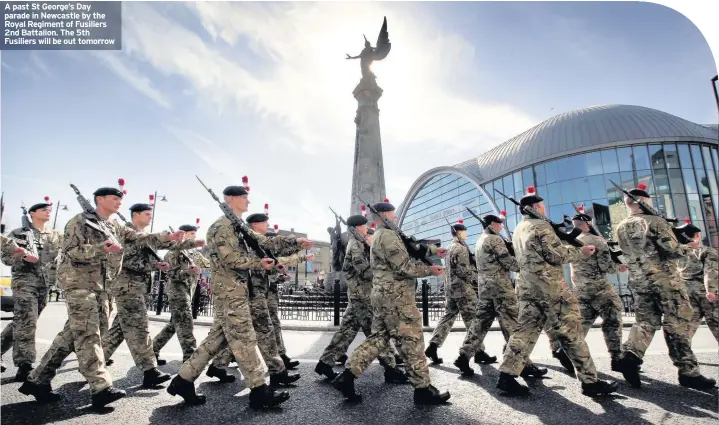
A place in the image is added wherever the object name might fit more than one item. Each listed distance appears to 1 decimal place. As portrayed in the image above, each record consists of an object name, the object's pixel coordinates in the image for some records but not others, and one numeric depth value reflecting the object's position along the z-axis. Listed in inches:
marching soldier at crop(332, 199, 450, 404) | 138.9
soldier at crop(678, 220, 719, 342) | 206.7
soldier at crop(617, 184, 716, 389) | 156.9
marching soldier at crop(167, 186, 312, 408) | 134.3
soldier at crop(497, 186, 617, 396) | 143.9
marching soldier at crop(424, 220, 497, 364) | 216.2
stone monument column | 671.1
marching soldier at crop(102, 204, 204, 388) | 163.2
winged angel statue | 730.2
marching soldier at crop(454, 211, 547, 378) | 183.3
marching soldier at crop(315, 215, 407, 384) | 177.2
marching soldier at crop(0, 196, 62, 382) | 178.2
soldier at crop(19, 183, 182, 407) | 132.5
